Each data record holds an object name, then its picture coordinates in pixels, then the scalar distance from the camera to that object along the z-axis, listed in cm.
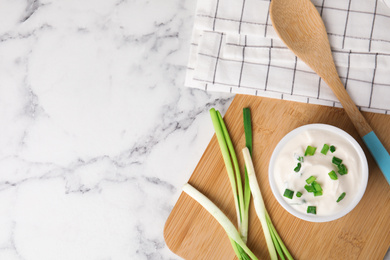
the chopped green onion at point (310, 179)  119
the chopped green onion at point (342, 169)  119
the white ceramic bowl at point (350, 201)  120
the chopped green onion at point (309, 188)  119
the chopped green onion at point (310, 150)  121
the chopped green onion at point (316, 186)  119
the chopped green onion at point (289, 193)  121
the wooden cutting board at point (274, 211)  130
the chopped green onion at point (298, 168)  120
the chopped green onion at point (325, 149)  120
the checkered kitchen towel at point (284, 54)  128
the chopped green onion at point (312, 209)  121
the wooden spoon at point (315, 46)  126
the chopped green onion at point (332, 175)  117
